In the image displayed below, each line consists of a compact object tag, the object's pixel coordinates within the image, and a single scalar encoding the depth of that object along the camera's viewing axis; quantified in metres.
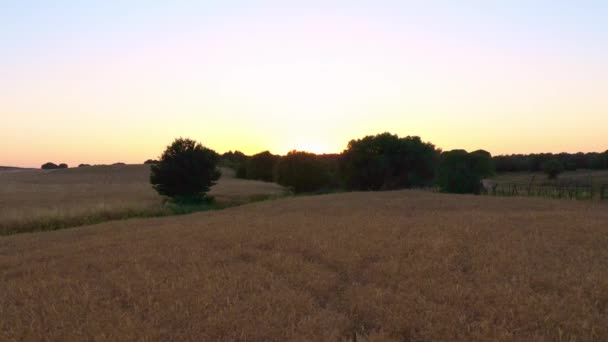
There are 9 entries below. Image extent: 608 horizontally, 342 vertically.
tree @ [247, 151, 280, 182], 94.79
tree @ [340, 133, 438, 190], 61.09
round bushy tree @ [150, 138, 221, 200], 43.69
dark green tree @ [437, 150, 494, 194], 44.78
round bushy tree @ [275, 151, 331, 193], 70.06
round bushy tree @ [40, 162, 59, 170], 171.81
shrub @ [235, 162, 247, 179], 100.75
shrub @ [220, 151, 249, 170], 125.97
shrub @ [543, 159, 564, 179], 82.24
